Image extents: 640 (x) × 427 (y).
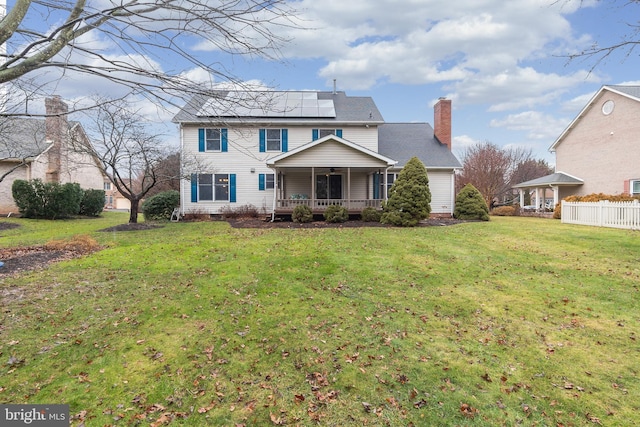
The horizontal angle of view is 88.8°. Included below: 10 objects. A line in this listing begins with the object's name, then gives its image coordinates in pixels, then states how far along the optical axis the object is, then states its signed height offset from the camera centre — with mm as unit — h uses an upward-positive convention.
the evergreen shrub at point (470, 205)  18469 -155
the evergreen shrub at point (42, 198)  18188 +410
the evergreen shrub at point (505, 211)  26141 -717
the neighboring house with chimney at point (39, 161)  19486 +2861
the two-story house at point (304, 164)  16578 +2111
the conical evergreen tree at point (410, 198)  14492 +215
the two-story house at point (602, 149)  19891 +3595
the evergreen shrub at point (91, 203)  22875 +135
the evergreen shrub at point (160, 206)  17859 -93
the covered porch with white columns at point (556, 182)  23625 +1473
